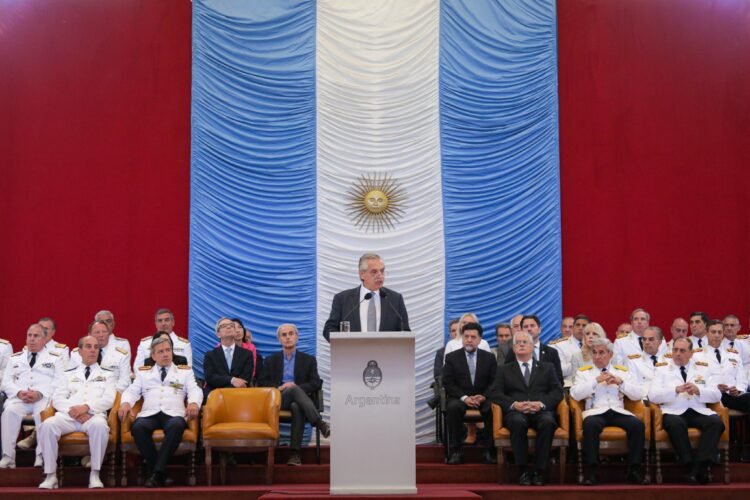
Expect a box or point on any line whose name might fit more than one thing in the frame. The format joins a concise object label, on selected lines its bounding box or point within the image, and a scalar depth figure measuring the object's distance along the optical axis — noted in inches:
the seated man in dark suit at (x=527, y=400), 257.1
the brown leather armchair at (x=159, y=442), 264.5
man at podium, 217.1
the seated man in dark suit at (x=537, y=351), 287.1
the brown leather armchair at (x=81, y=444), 261.9
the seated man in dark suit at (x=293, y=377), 289.3
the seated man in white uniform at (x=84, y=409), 257.1
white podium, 200.2
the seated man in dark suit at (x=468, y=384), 280.7
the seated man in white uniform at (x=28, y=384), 277.0
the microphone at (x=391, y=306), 208.1
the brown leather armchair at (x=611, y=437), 262.5
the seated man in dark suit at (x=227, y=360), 302.0
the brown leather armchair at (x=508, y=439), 261.9
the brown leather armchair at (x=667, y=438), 265.9
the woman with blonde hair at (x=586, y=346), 285.4
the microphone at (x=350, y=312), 211.2
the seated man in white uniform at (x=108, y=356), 294.5
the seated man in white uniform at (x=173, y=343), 314.7
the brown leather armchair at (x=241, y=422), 263.1
